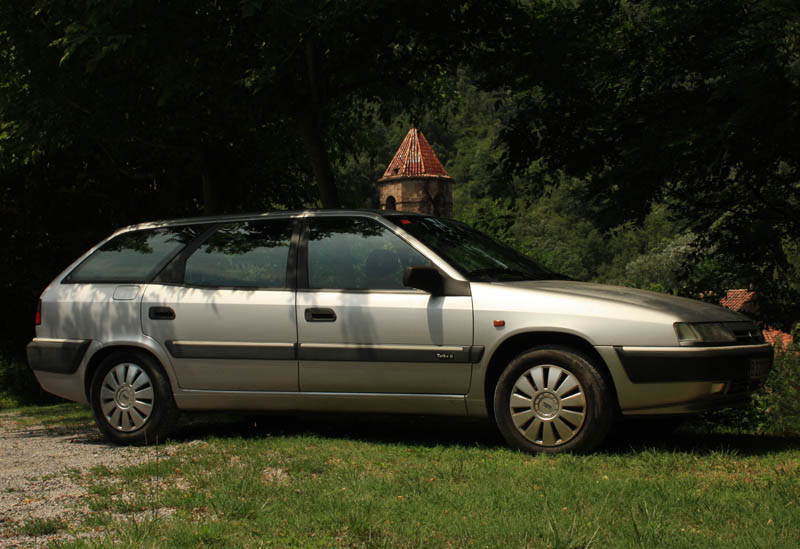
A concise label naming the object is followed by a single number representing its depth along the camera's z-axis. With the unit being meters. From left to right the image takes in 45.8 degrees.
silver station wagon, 6.02
